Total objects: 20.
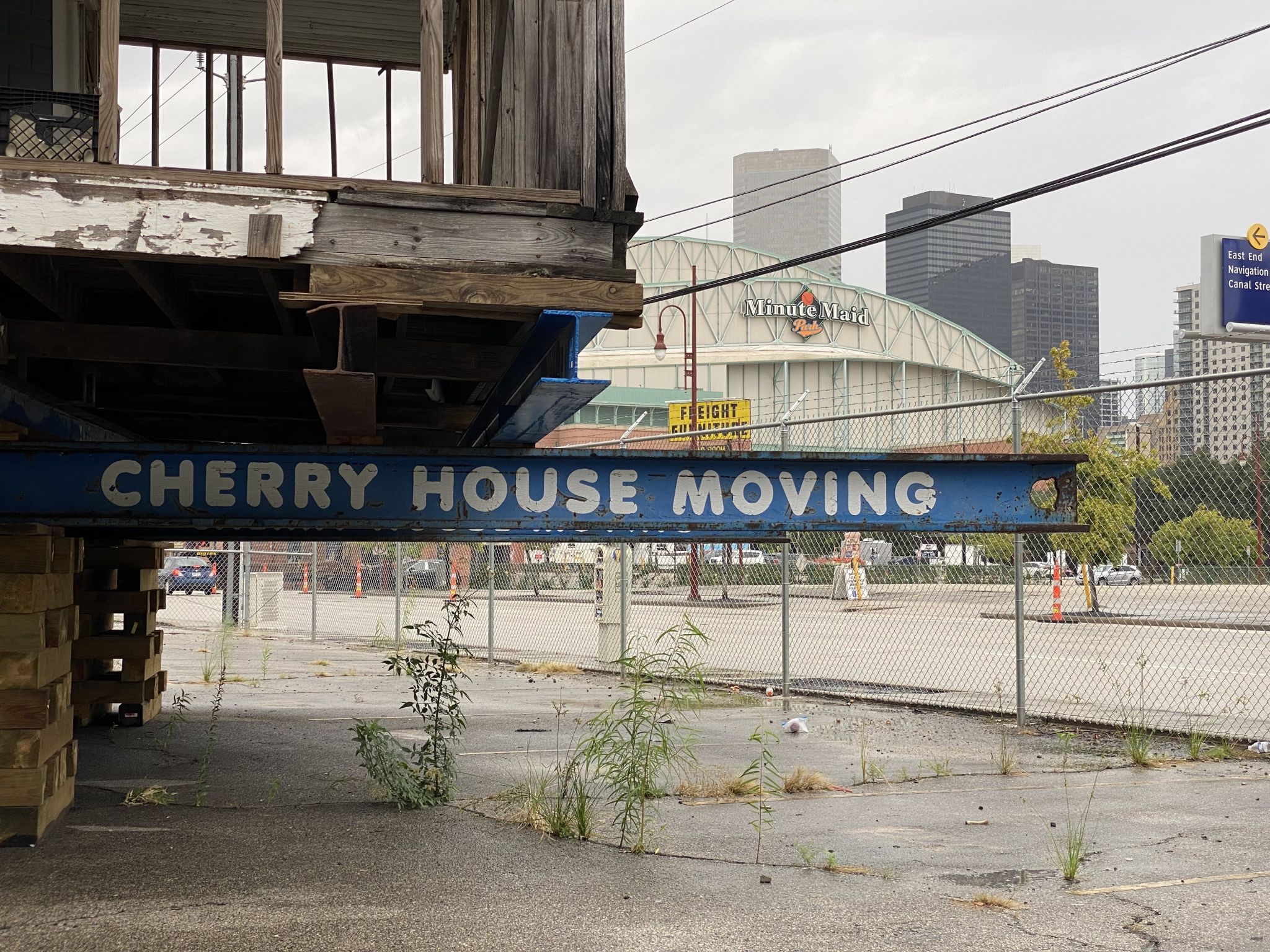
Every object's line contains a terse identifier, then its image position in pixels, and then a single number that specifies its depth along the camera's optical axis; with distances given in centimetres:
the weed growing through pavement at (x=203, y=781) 744
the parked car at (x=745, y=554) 2116
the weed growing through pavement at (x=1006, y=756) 881
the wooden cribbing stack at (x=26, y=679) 604
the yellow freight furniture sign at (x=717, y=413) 5328
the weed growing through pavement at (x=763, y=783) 642
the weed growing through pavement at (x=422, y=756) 735
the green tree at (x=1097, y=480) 1305
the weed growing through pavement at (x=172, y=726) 948
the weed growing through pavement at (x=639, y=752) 645
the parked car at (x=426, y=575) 3328
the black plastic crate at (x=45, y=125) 711
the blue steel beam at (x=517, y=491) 554
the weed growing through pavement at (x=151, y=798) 741
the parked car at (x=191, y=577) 4822
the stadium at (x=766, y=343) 7356
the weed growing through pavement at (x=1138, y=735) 905
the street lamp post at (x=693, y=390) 1752
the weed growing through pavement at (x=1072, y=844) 590
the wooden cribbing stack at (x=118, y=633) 963
